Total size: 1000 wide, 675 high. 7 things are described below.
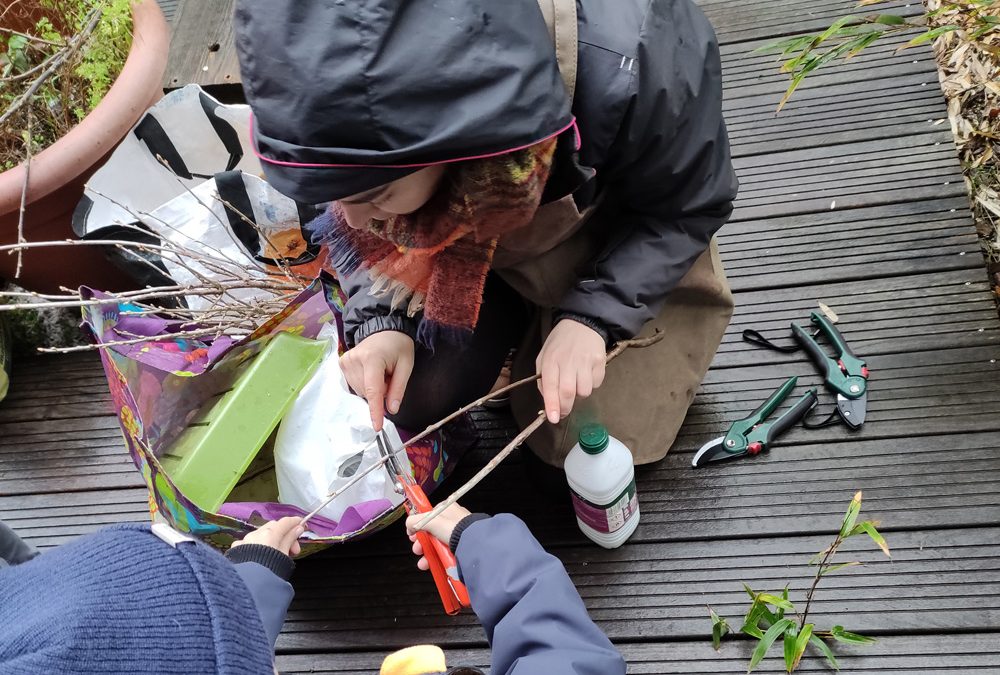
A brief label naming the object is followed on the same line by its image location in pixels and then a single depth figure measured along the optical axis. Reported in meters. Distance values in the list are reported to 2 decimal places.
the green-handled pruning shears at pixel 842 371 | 1.34
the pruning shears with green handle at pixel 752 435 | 1.35
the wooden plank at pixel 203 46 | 2.01
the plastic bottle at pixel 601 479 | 1.19
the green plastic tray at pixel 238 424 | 1.35
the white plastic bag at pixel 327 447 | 1.35
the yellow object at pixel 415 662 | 1.20
